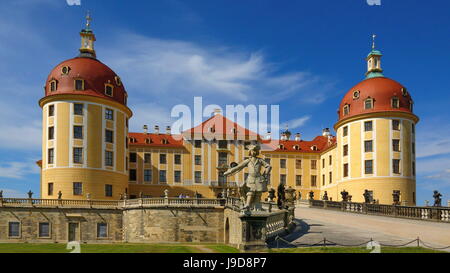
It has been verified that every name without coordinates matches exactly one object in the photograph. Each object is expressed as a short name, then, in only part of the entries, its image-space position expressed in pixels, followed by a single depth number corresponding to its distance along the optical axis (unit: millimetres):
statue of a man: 17297
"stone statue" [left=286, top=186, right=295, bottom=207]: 31519
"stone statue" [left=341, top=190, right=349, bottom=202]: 45903
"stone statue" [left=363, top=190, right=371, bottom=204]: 42688
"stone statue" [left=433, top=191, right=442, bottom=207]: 37759
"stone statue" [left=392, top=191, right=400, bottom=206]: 48906
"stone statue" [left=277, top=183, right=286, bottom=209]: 31156
